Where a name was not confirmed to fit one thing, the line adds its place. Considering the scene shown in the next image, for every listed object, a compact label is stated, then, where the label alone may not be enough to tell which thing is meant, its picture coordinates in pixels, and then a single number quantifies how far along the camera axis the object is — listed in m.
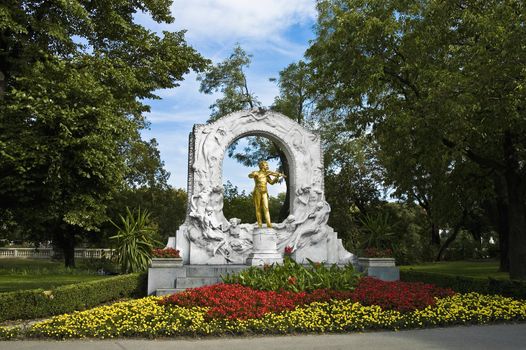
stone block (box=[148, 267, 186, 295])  13.84
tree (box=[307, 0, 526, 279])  13.35
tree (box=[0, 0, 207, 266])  13.20
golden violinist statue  16.59
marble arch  16.08
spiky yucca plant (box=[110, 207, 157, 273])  15.38
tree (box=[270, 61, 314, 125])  29.56
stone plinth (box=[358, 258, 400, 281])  15.48
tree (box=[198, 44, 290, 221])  29.52
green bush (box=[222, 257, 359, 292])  11.12
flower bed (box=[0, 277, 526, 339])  8.54
